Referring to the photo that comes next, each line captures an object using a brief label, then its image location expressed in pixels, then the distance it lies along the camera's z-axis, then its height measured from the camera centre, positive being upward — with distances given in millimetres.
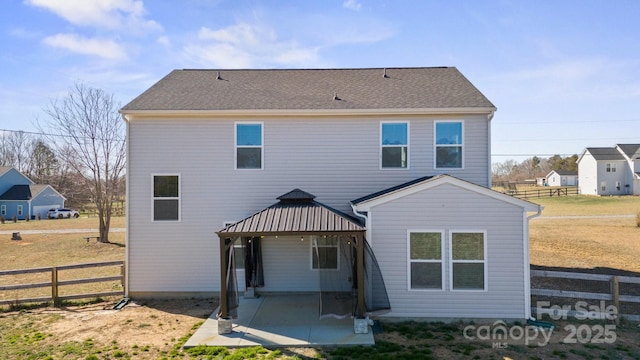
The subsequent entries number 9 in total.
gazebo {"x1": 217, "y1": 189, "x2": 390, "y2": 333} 7633 -1146
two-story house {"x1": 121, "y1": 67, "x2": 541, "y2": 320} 10289 +676
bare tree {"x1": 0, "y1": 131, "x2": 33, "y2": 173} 47188 +4723
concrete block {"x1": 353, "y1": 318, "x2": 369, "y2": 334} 7477 -2987
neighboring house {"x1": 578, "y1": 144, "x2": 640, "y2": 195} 45094 +2442
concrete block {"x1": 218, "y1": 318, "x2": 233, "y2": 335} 7602 -3029
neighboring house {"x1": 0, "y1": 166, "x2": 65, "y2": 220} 39719 -1131
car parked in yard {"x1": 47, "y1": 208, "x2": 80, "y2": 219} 39125 -2958
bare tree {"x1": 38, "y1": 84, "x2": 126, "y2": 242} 18766 +1377
